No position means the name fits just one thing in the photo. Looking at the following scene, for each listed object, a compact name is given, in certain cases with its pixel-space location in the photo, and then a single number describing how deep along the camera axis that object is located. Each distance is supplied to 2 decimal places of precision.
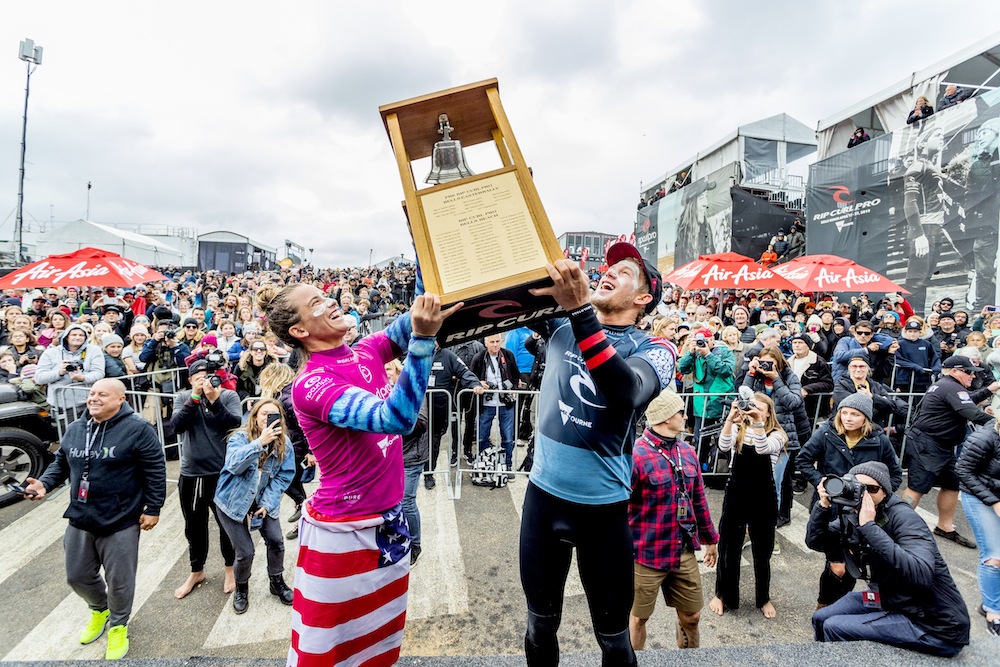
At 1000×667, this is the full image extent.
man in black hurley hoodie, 3.60
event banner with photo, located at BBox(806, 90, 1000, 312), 12.27
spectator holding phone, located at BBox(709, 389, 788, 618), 3.99
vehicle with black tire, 5.78
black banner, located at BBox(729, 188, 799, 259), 22.05
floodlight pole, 20.07
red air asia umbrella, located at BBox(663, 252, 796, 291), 8.92
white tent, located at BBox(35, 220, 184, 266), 30.77
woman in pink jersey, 2.03
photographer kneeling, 2.72
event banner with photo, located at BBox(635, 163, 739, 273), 23.14
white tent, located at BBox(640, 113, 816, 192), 24.09
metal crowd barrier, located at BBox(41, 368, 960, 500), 6.32
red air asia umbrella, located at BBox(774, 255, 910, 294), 8.62
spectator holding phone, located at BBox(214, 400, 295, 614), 3.99
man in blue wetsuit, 2.20
